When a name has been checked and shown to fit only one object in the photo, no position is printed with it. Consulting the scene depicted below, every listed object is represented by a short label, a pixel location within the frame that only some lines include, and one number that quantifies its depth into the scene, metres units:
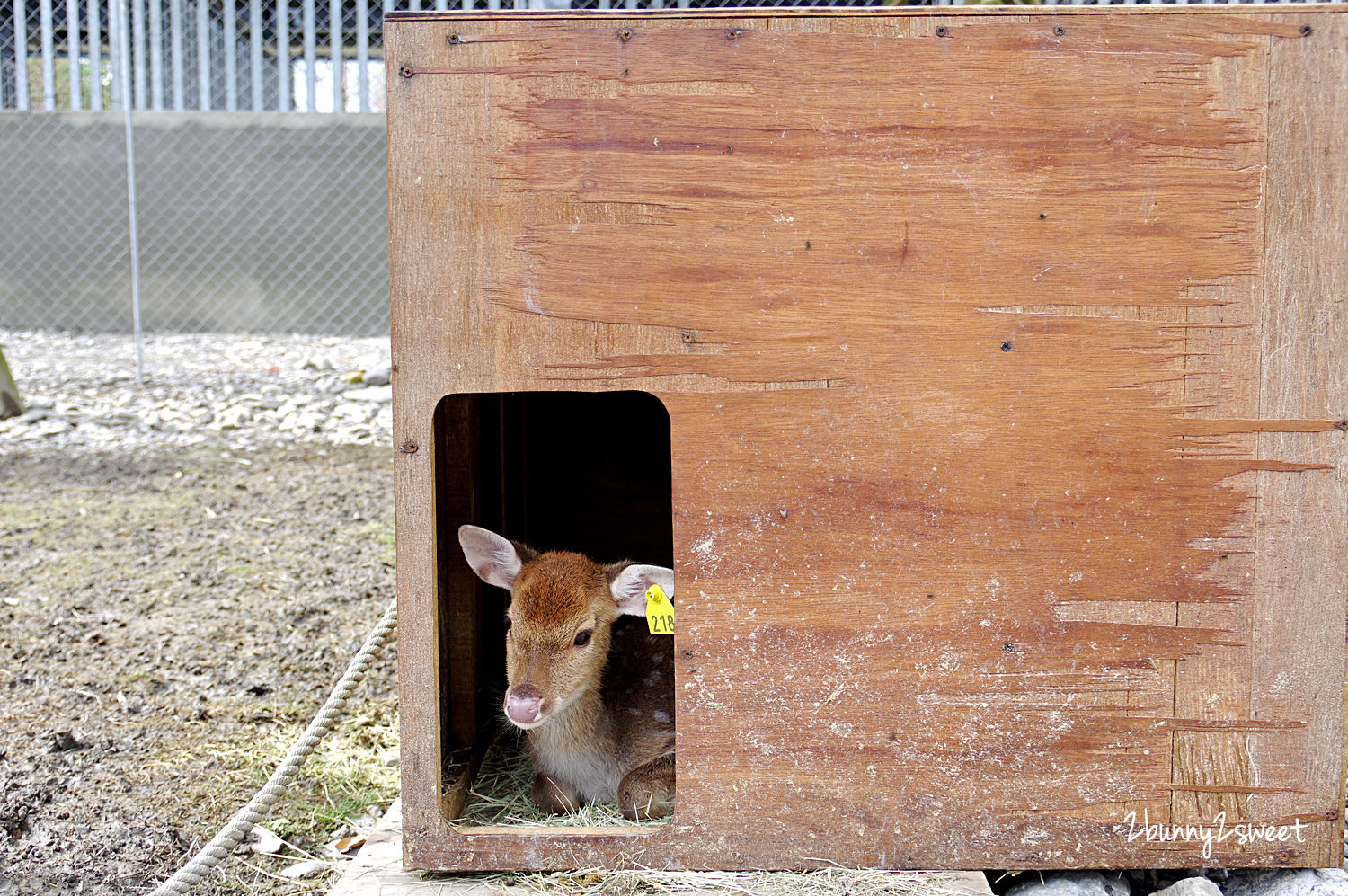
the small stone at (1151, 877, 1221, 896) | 2.72
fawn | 3.13
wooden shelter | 2.63
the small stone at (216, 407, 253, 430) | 9.46
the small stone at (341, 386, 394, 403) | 10.05
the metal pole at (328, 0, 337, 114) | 10.85
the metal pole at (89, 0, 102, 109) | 11.08
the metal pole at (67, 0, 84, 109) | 10.73
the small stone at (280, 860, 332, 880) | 3.25
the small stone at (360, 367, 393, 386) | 10.30
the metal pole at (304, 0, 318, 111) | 10.61
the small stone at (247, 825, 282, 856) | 3.40
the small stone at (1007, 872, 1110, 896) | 2.78
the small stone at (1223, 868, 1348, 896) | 2.76
